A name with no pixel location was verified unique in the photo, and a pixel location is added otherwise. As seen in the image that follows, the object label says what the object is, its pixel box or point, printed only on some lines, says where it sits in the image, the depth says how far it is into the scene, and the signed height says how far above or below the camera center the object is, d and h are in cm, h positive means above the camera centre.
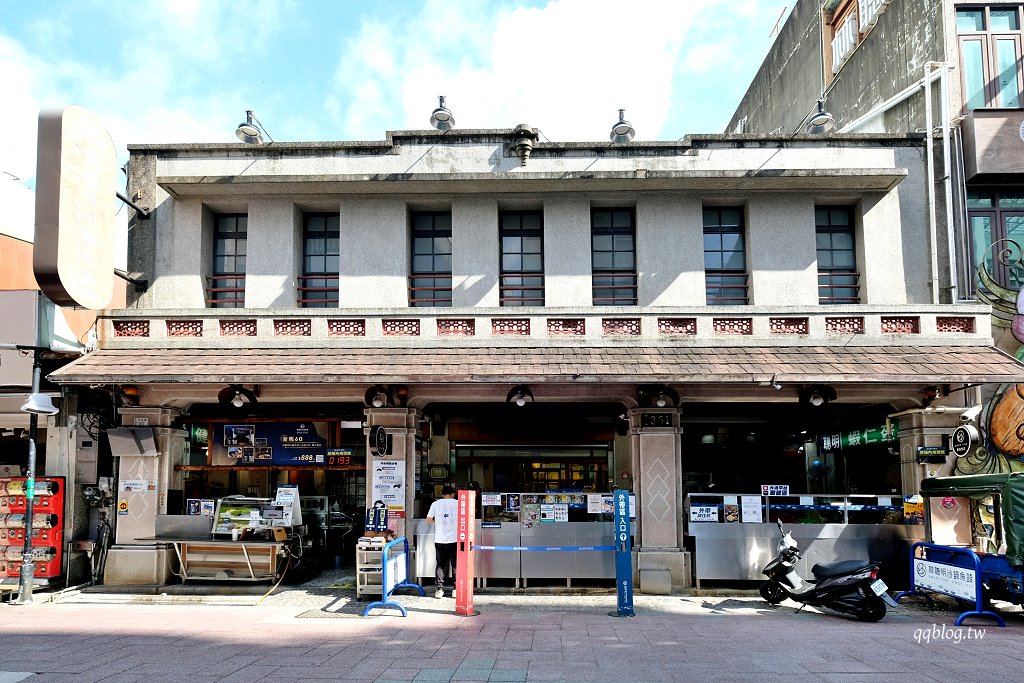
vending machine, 1384 -179
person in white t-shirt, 1300 -171
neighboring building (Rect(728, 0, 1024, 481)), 1484 +537
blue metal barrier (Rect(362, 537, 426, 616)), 1143 -232
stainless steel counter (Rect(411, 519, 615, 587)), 1369 -237
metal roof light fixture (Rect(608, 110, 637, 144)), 1617 +582
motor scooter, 1110 -251
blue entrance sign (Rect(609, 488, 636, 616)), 1150 -203
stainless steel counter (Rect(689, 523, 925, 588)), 1342 -223
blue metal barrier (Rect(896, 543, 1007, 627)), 1091 -234
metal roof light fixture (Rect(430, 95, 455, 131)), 1591 +603
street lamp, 1257 -88
